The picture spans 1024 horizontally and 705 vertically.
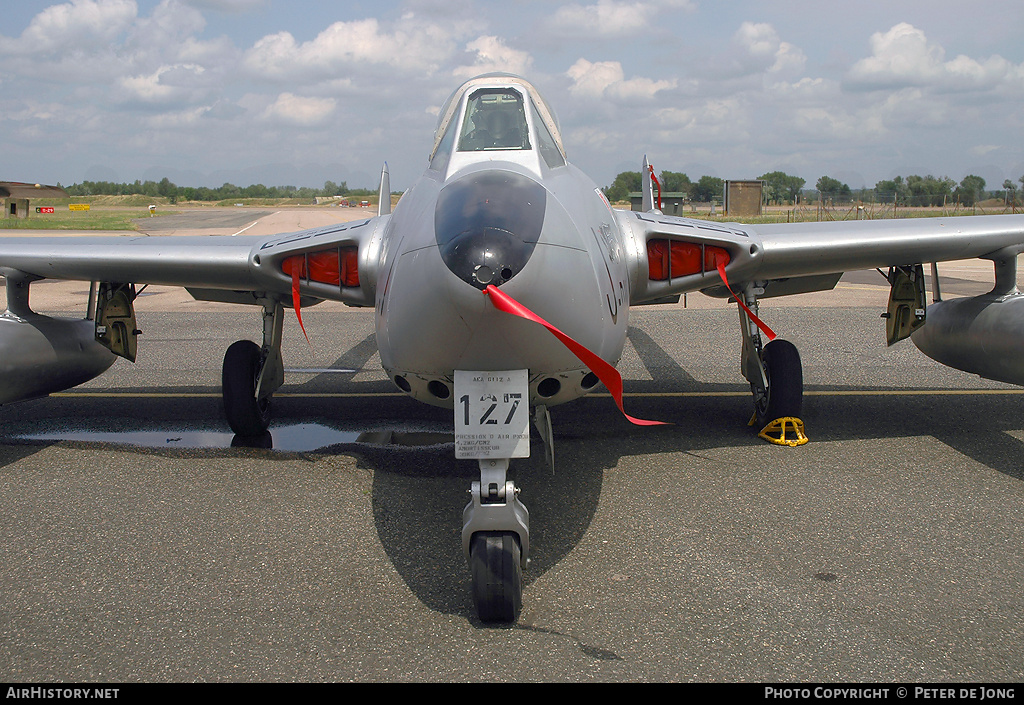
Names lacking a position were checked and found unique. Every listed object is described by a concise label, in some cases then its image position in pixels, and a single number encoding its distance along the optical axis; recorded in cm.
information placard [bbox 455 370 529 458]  371
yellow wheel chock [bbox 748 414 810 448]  649
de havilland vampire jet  344
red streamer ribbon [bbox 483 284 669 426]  323
